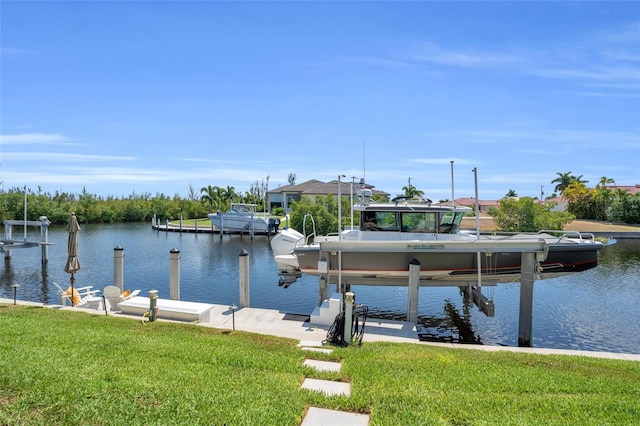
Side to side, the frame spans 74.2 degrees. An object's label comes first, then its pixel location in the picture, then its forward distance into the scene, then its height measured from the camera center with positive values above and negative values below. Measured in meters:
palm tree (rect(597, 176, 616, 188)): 74.58 +4.81
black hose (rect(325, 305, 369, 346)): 8.74 -2.62
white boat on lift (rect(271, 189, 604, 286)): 13.26 -1.36
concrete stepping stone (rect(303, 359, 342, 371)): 6.69 -2.52
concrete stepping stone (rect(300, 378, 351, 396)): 5.68 -2.46
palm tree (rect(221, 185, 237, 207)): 75.25 +2.86
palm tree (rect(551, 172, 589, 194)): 100.66 +6.78
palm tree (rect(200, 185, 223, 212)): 74.56 +2.68
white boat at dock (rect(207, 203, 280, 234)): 51.22 -1.37
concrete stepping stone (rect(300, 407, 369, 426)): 4.84 -2.44
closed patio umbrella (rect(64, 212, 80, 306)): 13.81 -1.24
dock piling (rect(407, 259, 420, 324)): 12.35 -2.41
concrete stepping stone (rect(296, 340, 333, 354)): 7.88 -2.71
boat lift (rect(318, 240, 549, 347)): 12.40 -1.52
